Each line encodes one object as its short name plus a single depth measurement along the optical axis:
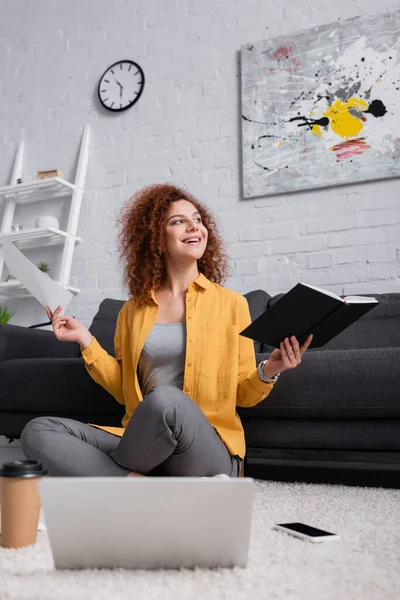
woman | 1.48
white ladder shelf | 3.62
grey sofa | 1.94
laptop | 0.80
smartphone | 1.14
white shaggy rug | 0.81
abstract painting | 3.02
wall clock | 3.71
